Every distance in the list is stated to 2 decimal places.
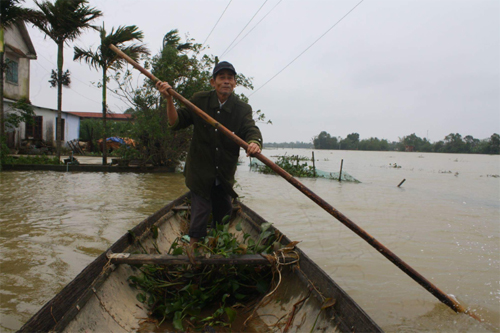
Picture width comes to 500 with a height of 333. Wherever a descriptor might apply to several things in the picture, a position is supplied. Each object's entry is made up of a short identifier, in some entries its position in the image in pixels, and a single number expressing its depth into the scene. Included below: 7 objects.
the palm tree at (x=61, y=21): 9.91
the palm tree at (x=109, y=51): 10.59
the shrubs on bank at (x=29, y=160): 10.22
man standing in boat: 2.62
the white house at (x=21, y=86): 13.26
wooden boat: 1.53
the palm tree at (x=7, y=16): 9.60
